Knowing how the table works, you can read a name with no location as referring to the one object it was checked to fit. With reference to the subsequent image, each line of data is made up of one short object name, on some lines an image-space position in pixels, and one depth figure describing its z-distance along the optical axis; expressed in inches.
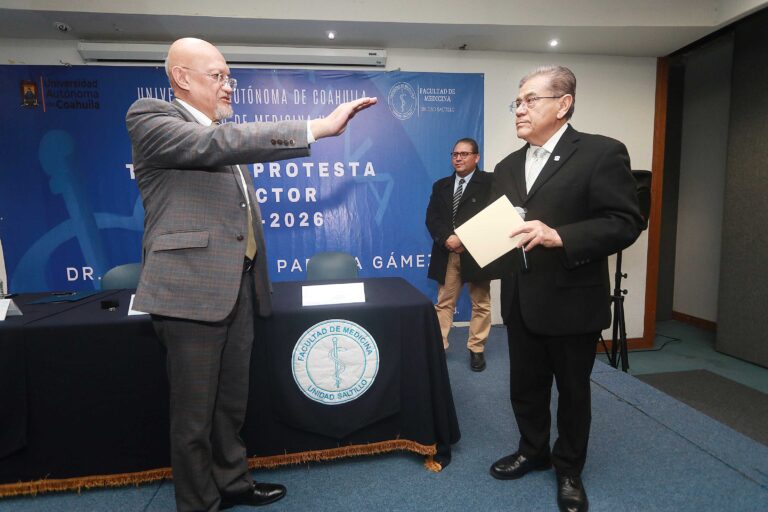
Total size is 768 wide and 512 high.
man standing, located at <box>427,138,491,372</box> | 117.3
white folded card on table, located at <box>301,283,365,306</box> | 68.1
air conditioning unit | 123.2
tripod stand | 117.2
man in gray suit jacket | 44.1
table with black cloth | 60.0
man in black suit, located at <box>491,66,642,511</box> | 51.9
